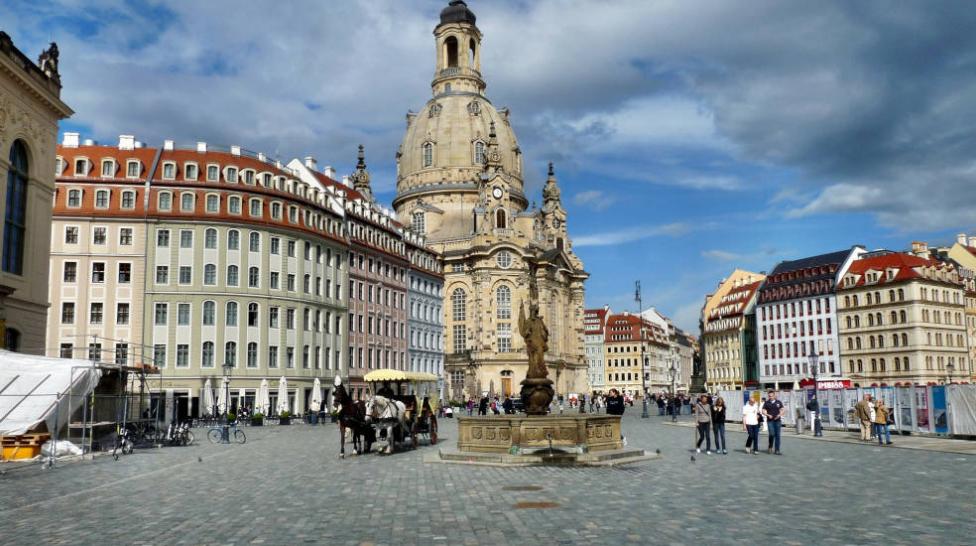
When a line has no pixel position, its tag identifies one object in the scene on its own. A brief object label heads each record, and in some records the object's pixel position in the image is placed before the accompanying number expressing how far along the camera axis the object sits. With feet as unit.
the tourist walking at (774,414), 89.56
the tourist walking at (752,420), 91.25
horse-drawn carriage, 95.14
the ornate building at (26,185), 114.83
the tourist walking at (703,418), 92.73
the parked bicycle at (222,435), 119.96
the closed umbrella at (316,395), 202.18
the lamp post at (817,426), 129.08
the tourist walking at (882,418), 106.08
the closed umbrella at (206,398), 193.57
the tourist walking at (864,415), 111.67
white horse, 95.55
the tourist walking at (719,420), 93.09
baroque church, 388.37
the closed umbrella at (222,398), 195.93
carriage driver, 103.96
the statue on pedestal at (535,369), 89.66
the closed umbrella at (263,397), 198.29
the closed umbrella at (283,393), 202.68
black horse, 94.58
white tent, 91.20
